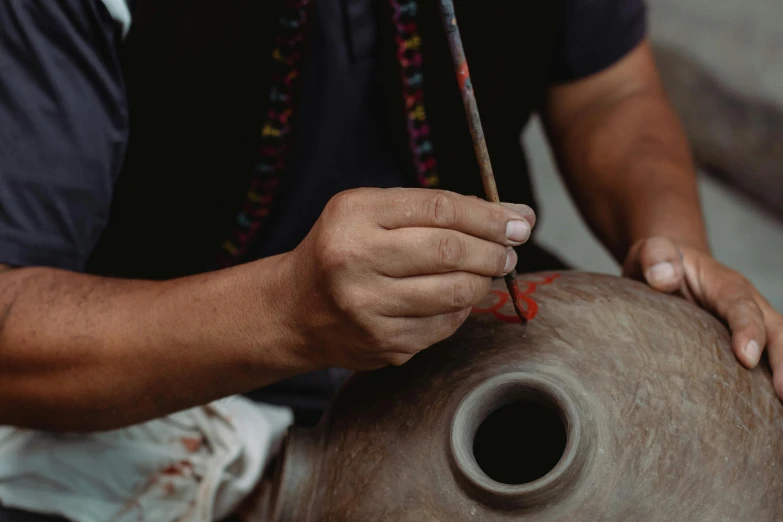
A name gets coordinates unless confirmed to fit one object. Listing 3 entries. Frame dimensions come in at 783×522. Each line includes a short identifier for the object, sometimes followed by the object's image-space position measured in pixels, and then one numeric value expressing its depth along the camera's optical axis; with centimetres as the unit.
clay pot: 89
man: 91
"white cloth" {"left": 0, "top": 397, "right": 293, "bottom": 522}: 127
